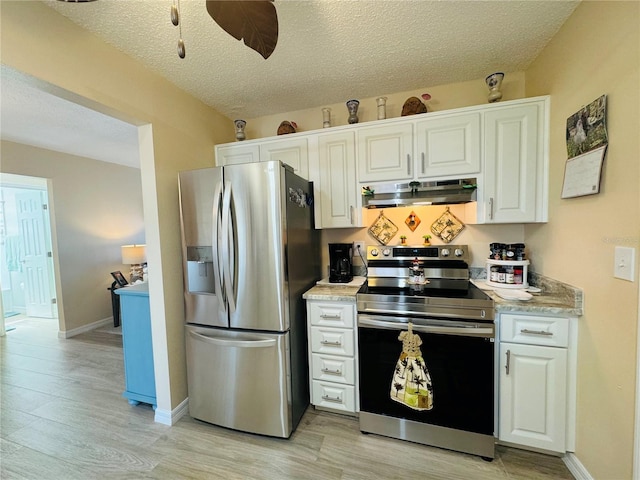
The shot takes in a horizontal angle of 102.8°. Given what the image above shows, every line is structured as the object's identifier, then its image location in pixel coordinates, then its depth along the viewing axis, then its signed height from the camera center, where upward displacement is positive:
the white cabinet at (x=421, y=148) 1.81 +0.56
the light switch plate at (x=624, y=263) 1.06 -0.19
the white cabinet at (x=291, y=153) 2.14 +0.65
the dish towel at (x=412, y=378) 1.52 -0.93
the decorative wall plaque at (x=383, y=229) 2.29 -0.04
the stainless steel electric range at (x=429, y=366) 1.49 -0.87
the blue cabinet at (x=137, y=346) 2.04 -0.93
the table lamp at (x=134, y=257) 3.84 -0.37
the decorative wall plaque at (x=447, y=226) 2.15 -0.03
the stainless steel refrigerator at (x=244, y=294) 1.65 -0.44
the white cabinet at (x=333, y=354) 1.77 -0.91
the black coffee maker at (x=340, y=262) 2.11 -0.30
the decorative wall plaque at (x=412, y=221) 2.22 +0.03
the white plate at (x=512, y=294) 1.51 -0.45
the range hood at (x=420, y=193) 1.83 +0.23
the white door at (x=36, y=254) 4.05 -0.31
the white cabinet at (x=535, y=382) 1.41 -0.91
